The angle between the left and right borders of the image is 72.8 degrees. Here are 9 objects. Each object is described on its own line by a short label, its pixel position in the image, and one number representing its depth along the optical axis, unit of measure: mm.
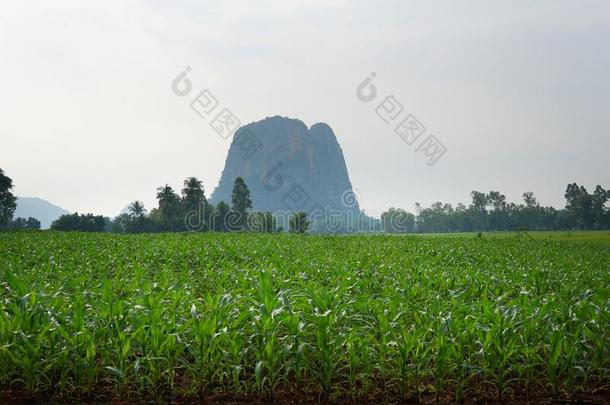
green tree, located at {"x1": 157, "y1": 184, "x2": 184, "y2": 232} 78750
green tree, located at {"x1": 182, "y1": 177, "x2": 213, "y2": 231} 80500
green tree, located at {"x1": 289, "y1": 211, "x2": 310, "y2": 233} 79219
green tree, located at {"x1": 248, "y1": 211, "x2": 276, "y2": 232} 81469
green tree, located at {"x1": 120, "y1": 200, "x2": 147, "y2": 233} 76500
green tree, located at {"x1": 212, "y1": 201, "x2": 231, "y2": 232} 81062
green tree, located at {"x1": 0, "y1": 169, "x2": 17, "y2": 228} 66938
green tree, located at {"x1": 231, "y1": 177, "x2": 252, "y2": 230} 84438
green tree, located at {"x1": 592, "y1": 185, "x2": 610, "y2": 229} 106212
